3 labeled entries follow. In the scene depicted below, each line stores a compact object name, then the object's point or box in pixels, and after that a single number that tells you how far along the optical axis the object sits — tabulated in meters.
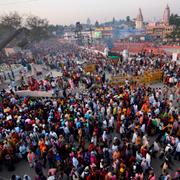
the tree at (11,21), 60.48
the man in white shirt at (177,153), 9.16
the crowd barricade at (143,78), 18.47
